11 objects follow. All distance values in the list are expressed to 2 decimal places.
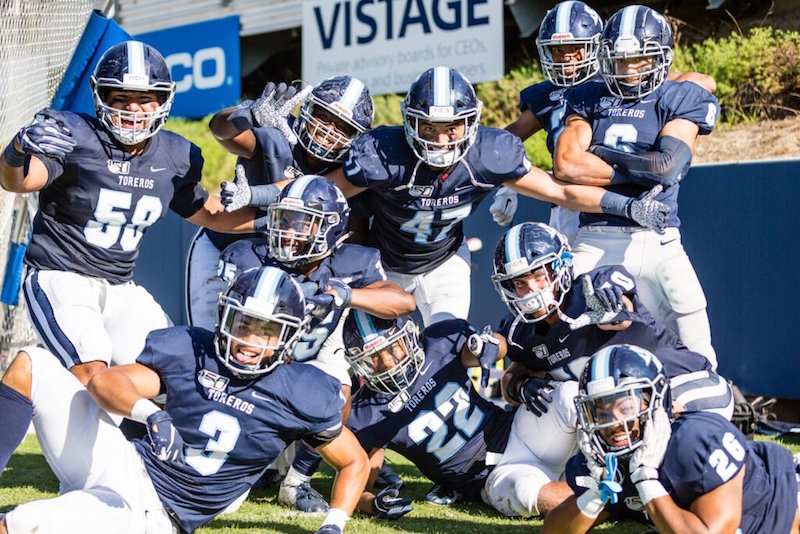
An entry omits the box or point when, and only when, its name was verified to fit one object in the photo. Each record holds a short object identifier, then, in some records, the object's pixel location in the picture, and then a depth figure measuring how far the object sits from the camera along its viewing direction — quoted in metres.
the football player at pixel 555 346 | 8.70
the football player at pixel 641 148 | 10.11
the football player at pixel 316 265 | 8.78
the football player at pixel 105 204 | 9.13
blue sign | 27.77
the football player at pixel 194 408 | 7.14
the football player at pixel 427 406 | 8.92
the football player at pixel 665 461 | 6.47
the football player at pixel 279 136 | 10.03
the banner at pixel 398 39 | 22.36
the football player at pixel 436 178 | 9.38
